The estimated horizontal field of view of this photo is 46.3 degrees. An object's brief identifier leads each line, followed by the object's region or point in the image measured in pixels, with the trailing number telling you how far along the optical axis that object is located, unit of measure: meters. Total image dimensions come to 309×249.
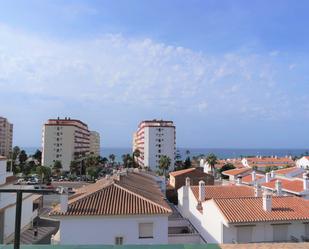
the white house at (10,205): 27.56
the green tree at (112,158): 149.62
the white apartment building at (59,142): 114.31
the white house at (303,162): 111.38
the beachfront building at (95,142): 163.40
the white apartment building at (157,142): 120.94
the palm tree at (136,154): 127.62
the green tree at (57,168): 99.25
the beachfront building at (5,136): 151.75
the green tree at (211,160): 88.81
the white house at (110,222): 20.75
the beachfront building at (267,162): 122.46
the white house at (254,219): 22.73
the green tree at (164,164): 95.20
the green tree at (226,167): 96.43
